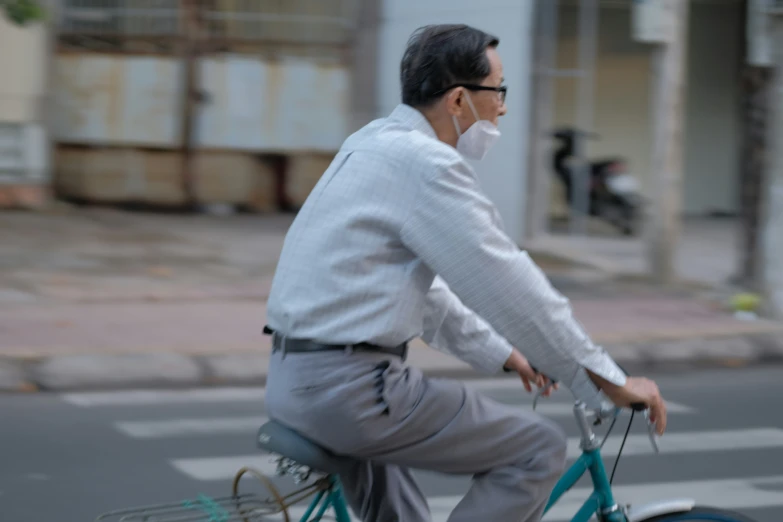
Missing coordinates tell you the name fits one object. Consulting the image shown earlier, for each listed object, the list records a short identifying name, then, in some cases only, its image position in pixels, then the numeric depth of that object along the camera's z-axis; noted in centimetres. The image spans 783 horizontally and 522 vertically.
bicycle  269
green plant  1098
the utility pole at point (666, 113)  1027
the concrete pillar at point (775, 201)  954
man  268
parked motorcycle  1482
